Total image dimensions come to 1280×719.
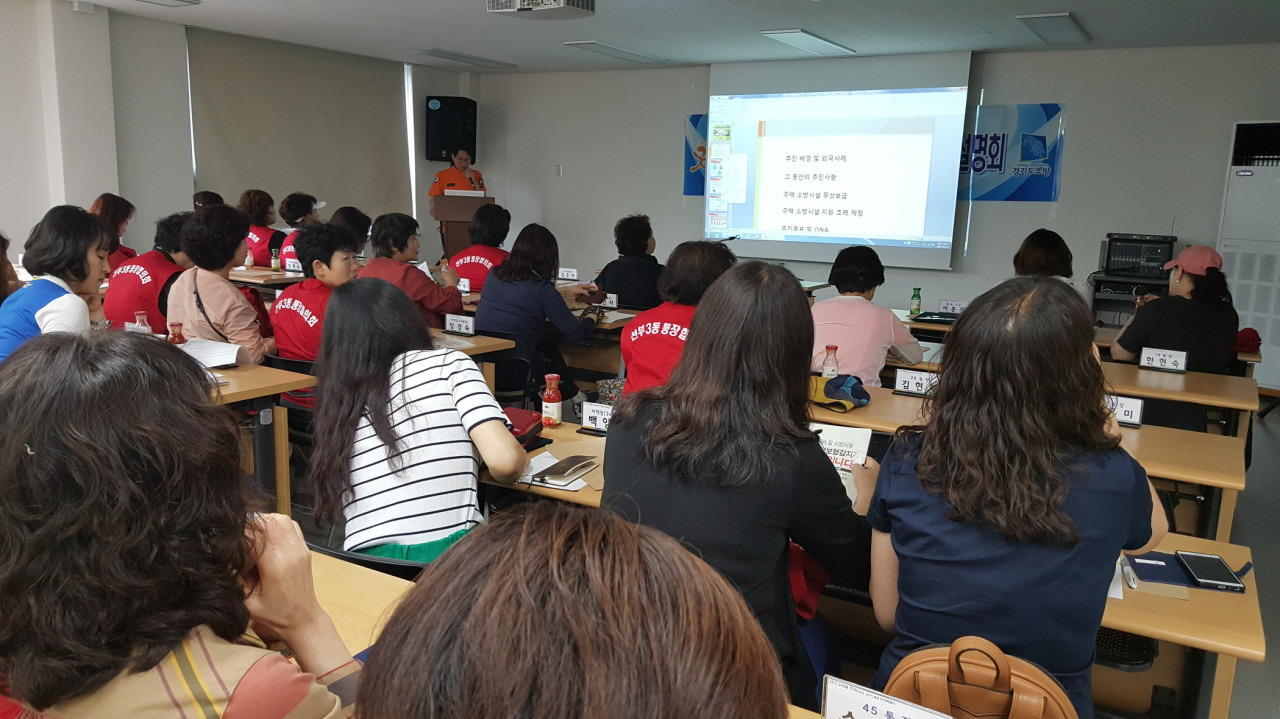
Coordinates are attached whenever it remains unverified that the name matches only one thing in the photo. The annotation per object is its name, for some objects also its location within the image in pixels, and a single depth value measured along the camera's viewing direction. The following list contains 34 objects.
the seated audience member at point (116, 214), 4.99
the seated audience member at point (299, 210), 6.61
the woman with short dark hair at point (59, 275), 2.95
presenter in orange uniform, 9.20
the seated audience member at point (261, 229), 6.37
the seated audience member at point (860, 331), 3.42
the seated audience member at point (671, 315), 2.94
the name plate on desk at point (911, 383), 3.34
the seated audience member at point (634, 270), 5.32
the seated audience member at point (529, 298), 4.39
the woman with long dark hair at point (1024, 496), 1.38
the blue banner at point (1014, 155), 7.05
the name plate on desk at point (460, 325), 4.36
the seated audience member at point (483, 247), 5.20
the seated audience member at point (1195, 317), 3.84
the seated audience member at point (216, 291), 3.51
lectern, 8.97
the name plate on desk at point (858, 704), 1.05
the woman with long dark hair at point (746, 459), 1.54
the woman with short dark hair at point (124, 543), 0.82
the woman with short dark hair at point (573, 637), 0.44
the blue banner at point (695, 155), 8.60
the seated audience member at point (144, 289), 4.17
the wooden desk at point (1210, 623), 1.54
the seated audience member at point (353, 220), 5.50
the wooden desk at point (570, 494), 2.21
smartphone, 1.72
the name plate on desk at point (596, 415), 2.73
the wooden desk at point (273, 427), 3.22
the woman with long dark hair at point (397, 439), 2.01
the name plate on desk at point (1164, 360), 3.77
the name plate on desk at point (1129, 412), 2.92
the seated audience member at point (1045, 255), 4.30
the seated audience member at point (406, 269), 4.46
